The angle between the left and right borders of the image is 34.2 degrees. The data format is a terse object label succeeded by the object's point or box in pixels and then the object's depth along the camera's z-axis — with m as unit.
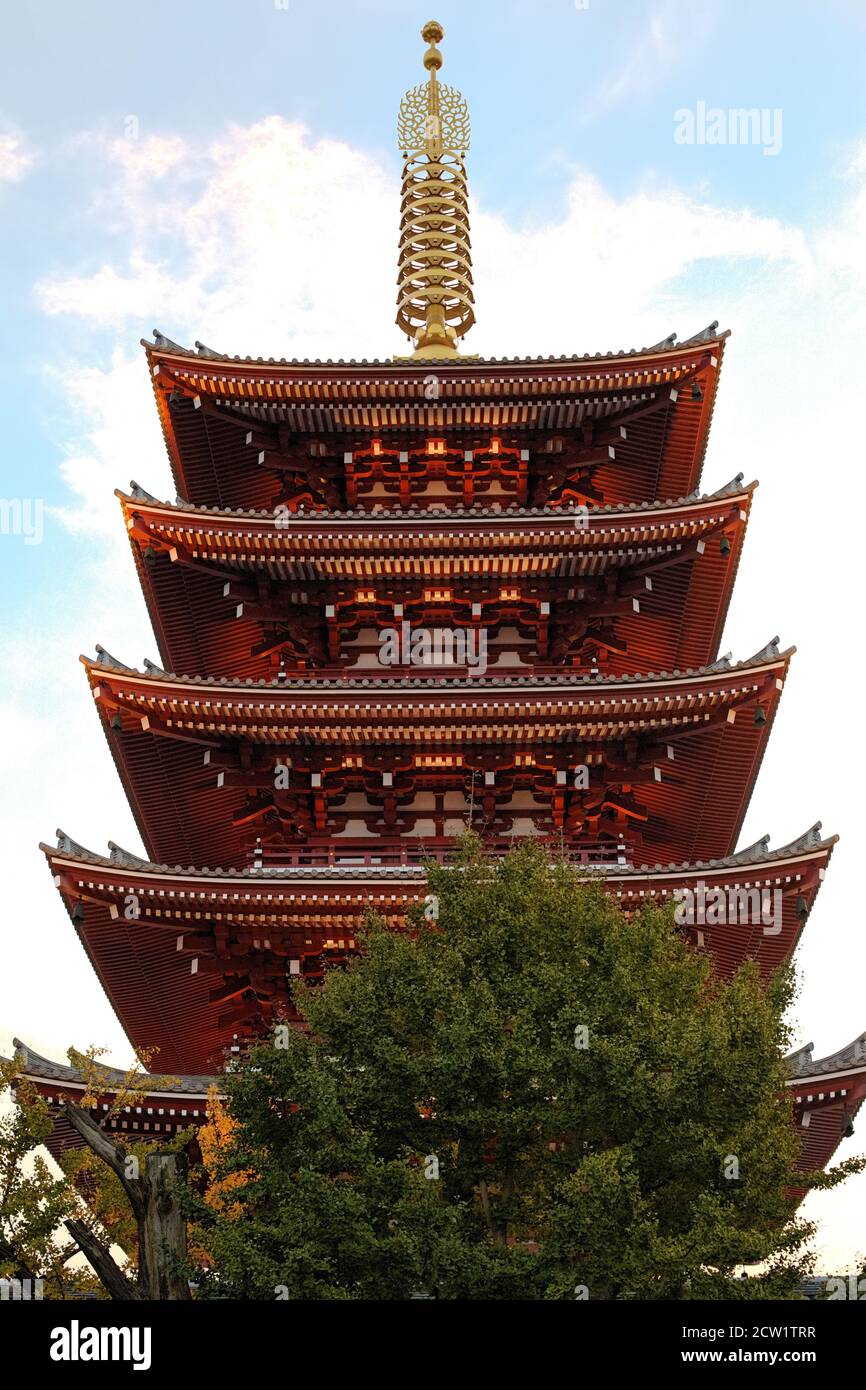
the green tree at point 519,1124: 14.71
